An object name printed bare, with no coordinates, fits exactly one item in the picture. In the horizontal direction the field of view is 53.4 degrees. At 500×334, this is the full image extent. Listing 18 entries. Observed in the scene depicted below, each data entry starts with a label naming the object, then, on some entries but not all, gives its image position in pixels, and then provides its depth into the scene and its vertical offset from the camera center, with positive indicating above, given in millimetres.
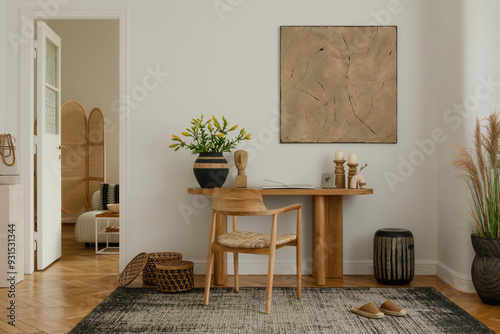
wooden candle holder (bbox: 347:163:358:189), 3941 -58
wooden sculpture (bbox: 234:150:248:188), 3904 -14
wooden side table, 5127 -699
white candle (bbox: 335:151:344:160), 3961 +69
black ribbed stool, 3709 -703
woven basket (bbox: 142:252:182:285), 3682 -764
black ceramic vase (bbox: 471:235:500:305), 3107 -668
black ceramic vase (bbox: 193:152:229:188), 3783 -46
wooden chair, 2969 -463
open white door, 4258 +140
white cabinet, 3600 -541
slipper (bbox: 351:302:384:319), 2834 -853
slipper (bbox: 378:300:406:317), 2873 -850
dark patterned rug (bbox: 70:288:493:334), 2662 -886
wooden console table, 3686 -521
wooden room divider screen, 6727 +78
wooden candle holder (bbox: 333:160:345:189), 3971 -91
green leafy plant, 3877 +203
